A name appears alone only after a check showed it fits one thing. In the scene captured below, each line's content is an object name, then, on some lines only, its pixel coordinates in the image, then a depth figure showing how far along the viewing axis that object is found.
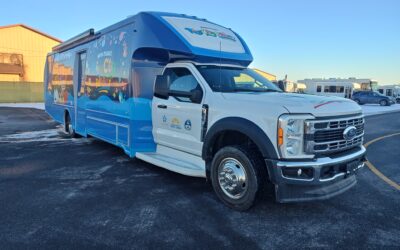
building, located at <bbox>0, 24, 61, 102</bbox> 32.00
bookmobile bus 3.89
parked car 36.31
